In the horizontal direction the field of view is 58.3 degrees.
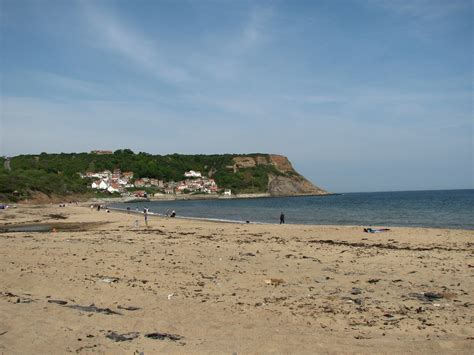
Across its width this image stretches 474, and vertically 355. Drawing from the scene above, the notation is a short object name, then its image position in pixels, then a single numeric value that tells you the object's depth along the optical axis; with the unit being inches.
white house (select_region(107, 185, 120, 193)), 5923.2
